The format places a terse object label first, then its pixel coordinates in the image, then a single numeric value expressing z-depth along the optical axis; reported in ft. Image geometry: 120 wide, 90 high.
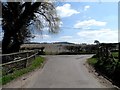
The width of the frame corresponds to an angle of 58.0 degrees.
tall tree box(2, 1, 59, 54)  35.32
